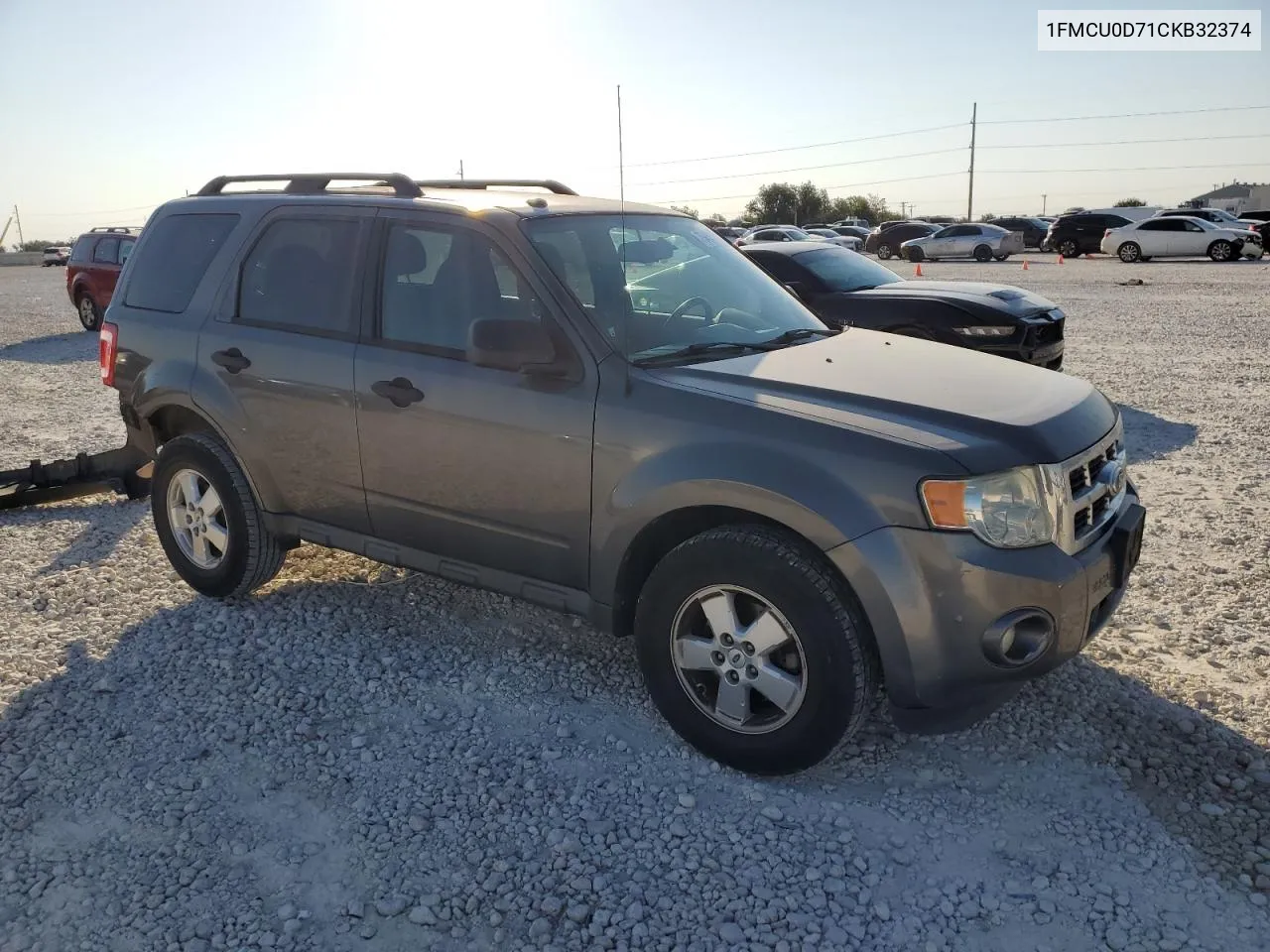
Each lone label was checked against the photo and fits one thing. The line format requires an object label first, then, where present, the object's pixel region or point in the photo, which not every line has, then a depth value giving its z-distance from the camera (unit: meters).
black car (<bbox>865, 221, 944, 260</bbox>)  40.16
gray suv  3.12
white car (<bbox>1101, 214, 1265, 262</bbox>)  29.62
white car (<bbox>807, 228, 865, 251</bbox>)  40.63
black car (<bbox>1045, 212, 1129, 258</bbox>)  34.97
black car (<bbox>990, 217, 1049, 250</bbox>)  42.28
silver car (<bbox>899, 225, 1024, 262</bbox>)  35.88
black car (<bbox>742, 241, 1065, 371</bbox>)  8.80
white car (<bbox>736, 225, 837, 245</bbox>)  34.84
